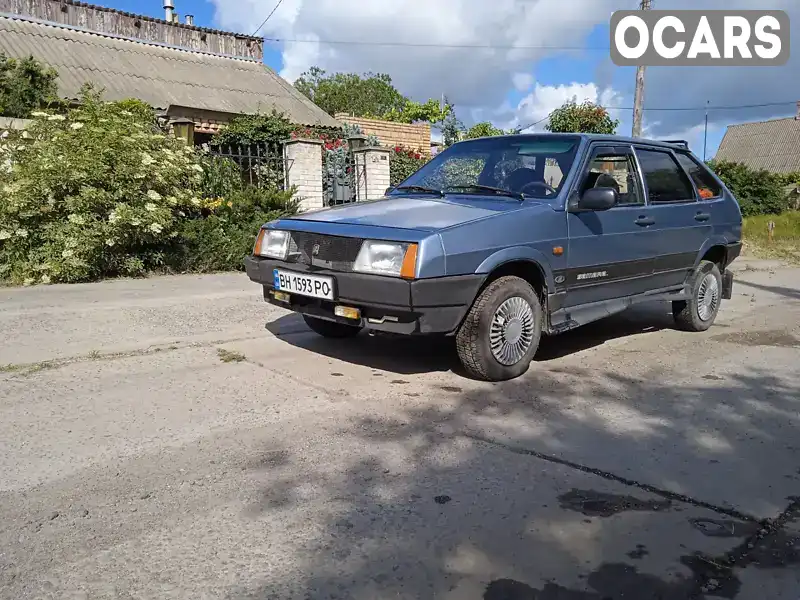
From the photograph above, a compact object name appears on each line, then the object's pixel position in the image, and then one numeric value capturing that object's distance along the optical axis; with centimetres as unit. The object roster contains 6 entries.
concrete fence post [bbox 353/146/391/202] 1306
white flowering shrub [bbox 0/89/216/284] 785
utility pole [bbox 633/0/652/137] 1623
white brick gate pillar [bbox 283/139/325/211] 1162
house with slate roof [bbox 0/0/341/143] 1588
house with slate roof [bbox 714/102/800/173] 4906
